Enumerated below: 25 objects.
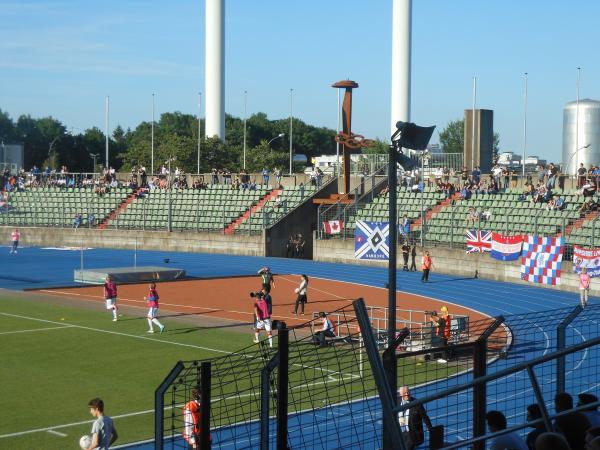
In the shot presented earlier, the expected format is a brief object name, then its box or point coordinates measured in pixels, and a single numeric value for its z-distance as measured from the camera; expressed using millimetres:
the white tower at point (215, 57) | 75625
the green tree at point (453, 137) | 142750
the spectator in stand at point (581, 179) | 45500
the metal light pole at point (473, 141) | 62159
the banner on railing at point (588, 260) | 36062
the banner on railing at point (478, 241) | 43156
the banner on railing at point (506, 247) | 41094
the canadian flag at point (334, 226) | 51156
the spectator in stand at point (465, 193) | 49375
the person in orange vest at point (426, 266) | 40500
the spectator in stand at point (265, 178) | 62250
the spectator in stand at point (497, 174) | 50072
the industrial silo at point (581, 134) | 58125
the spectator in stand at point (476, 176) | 51759
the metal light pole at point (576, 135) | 56562
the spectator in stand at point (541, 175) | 48031
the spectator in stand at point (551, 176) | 45562
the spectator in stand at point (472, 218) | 45594
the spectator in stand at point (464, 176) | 51934
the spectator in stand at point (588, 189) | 43031
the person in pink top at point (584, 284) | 31938
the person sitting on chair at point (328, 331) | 20947
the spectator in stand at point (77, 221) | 61688
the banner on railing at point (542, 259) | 37406
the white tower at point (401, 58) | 66375
